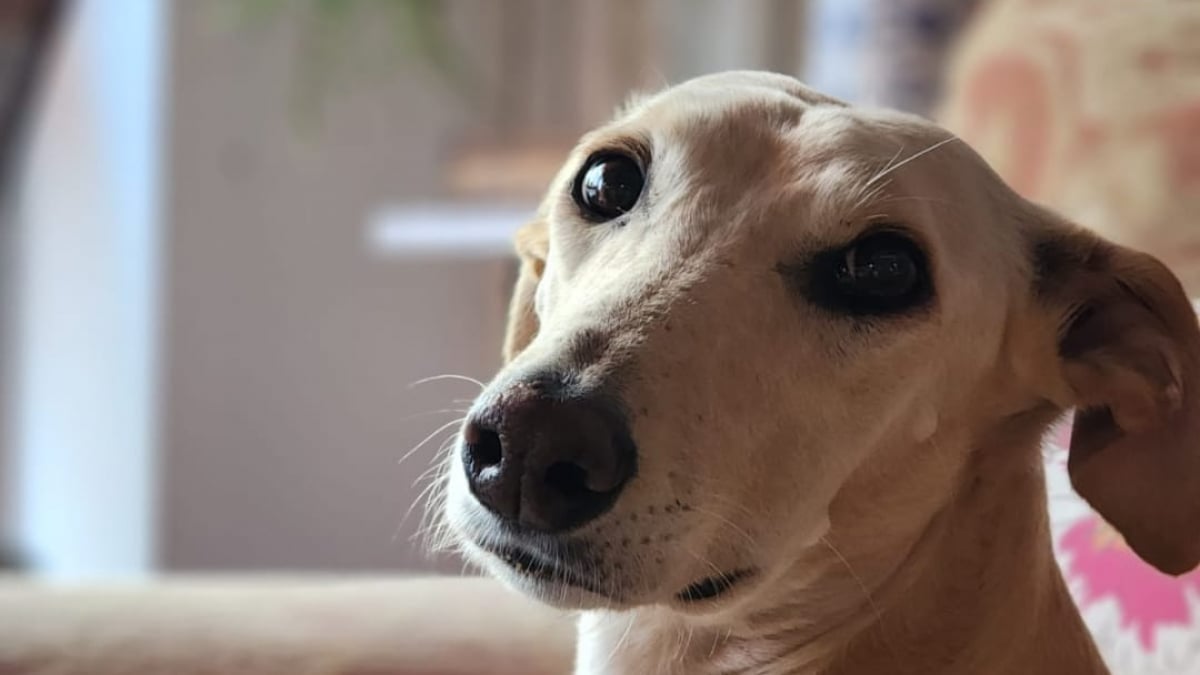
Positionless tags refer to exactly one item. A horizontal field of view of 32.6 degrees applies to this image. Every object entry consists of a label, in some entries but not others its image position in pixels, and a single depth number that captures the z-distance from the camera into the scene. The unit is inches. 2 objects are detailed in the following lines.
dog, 14.4
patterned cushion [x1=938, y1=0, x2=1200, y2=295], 21.6
